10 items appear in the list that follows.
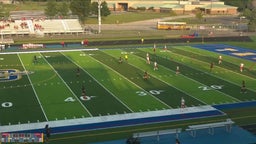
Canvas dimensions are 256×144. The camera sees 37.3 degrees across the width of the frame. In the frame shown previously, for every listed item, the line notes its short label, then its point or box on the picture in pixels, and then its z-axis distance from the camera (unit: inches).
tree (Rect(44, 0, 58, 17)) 3558.1
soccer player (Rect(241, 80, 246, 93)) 1285.4
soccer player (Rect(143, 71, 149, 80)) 1463.5
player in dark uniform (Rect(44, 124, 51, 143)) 880.3
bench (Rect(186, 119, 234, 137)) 907.0
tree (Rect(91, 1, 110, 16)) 3759.8
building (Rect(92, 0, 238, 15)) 5305.1
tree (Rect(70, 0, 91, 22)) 3494.1
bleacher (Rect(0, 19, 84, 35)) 2834.6
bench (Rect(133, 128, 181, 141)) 863.7
